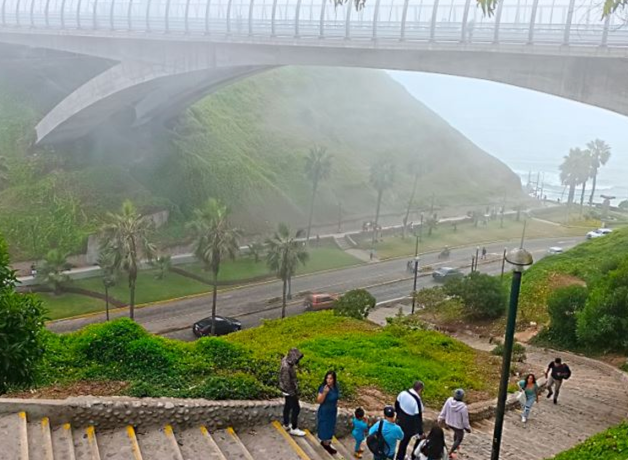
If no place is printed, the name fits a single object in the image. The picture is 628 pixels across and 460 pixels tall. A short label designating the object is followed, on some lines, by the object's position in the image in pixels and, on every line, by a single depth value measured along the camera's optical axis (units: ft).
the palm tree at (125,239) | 87.76
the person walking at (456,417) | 31.78
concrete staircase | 26.84
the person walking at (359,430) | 31.45
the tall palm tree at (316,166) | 155.12
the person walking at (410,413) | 30.04
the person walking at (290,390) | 31.48
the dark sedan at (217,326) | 98.73
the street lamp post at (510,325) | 26.99
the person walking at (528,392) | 41.32
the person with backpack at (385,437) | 28.53
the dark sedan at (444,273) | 136.87
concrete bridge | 76.38
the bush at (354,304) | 82.74
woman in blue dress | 30.35
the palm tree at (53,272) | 107.65
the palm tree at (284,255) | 103.76
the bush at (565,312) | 66.28
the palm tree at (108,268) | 89.45
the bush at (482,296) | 81.46
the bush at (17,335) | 32.32
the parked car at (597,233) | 171.73
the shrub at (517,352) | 58.49
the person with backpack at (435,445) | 28.37
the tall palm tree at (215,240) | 95.35
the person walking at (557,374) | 45.73
